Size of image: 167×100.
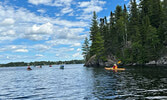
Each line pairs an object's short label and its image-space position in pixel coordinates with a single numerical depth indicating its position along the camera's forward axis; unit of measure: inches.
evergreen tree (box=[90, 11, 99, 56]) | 3518.7
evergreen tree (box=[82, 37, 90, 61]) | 4234.7
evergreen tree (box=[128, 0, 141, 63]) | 2634.4
